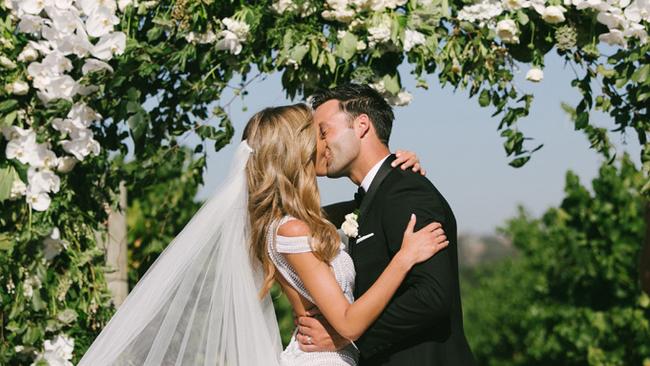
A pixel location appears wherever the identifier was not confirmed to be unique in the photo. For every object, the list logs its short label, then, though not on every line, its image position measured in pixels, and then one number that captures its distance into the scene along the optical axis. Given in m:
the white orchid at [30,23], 3.86
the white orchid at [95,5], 3.86
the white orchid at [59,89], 3.89
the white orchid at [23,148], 3.95
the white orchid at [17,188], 3.96
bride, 3.50
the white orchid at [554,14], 3.71
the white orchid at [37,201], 3.98
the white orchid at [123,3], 3.93
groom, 3.29
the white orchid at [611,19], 3.67
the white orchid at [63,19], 3.83
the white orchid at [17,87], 3.90
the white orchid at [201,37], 3.99
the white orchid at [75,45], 3.84
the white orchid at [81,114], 3.96
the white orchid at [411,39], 3.81
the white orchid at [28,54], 3.87
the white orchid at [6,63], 3.90
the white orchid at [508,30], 3.74
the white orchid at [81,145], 4.00
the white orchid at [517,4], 3.77
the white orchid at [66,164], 4.04
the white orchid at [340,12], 3.82
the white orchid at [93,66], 3.86
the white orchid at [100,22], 3.87
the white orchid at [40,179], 3.99
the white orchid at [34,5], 3.84
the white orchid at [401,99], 3.97
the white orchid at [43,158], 3.97
